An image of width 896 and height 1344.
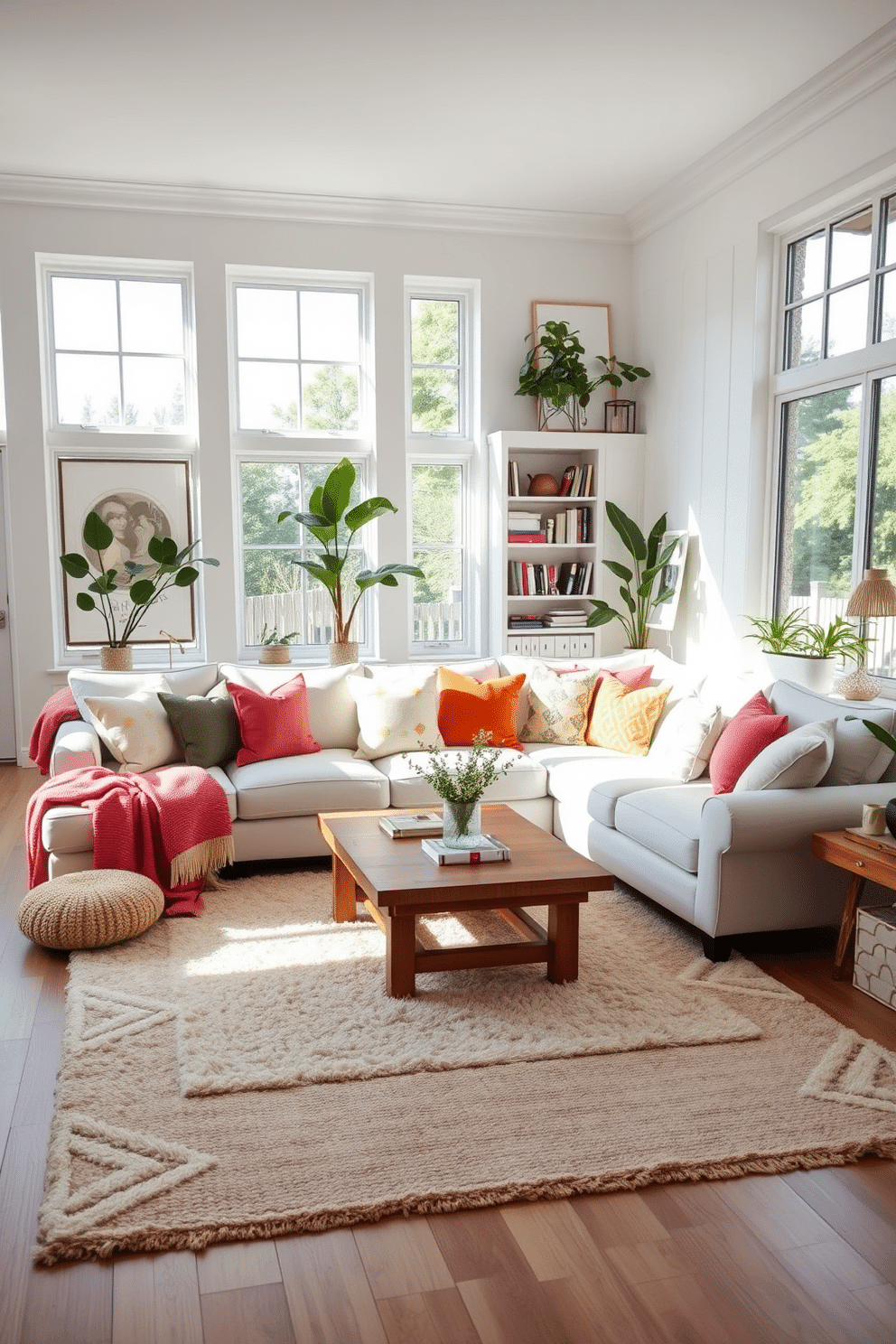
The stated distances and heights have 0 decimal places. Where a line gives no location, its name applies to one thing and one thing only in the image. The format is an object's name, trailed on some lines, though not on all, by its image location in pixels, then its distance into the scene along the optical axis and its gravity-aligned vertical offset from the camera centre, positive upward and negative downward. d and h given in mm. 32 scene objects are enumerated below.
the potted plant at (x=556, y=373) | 6895 +1167
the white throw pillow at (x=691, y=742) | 4484 -811
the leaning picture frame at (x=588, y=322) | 7137 +1550
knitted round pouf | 3645 -1255
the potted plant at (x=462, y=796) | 3541 -823
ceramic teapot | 7043 +447
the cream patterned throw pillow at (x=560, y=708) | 5301 -786
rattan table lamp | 4395 -223
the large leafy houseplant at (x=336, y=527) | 6098 +140
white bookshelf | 6965 +257
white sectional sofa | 3594 -1007
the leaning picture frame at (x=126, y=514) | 6730 +236
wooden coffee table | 3246 -1058
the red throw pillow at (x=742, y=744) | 4027 -738
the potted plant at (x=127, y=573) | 5961 -142
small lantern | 7125 +907
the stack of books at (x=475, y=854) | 3490 -1003
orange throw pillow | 5211 -789
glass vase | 3598 -941
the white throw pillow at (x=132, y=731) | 4715 -804
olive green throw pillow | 4867 -815
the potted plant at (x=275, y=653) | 6055 -583
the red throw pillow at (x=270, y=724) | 4891 -806
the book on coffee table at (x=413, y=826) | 3787 -998
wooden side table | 3225 -965
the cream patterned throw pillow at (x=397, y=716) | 5055 -792
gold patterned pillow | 5008 -795
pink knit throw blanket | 4094 -1090
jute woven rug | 2311 -1393
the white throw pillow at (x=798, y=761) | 3672 -730
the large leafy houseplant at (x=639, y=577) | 6719 -164
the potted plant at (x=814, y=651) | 4984 -482
